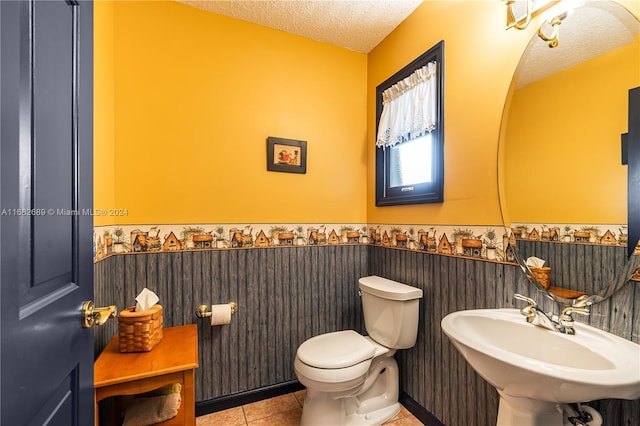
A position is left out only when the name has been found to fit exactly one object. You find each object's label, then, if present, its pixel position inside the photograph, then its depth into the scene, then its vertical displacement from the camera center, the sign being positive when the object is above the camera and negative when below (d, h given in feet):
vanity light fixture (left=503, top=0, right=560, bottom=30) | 3.64 +2.67
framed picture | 6.30 +1.30
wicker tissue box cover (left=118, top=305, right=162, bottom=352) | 4.35 -1.85
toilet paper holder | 5.61 -1.99
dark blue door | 1.51 +0.01
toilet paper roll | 5.52 -2.03
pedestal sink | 2.39 -1.53
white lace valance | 5.37 +2.15
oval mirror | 3.05 +0.71
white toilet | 4.73 -2.64
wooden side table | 3.79 -2.22
